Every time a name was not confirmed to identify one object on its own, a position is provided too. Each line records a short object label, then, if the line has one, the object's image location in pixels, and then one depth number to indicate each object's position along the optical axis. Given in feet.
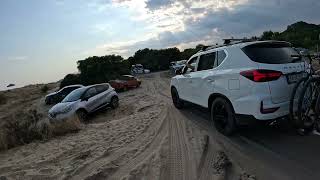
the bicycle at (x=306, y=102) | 12.45
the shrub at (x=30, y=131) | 20.52
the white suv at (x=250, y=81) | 12.72
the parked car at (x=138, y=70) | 130.34
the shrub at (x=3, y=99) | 91.49
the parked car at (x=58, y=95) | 58.77
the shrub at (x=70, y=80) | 89.50
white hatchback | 31.60
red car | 65.34
